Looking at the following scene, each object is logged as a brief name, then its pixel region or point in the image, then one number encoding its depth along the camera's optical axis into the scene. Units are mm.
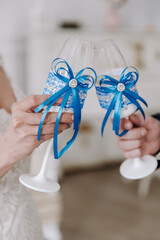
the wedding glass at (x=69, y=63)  744
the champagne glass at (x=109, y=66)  808
